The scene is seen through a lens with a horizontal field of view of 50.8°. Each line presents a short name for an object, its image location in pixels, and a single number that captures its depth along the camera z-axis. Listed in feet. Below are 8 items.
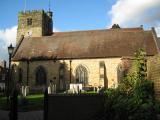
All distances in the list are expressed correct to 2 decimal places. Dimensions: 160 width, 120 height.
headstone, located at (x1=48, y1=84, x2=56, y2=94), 62.63
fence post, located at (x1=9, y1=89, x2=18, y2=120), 19.44
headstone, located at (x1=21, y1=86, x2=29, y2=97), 61.01
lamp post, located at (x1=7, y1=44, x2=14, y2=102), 40.24
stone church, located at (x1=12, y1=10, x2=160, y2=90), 81.01
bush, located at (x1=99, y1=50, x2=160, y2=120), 16.09
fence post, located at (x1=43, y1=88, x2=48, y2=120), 21.74
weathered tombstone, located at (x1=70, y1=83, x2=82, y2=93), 61.56
